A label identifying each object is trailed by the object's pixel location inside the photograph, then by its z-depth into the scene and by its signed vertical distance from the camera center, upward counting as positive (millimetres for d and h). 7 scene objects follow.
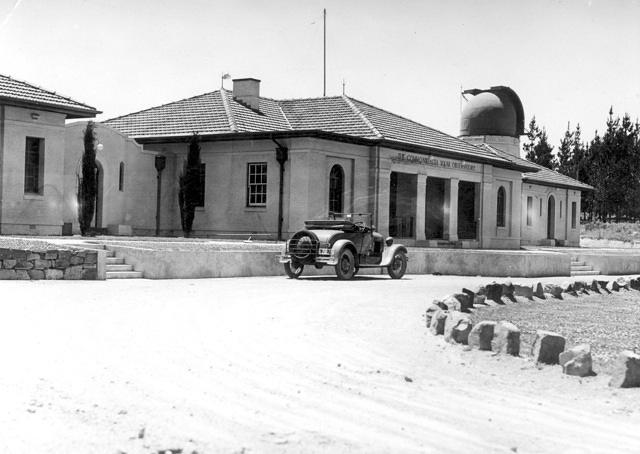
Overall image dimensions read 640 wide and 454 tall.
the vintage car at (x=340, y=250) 21016 -446
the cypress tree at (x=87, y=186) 27594 +1267
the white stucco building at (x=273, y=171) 30188 +2210
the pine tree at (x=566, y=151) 74144 +7590
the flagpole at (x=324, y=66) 40297 +7707
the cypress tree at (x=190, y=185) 31562 +1560
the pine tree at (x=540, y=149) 75938 +7776
